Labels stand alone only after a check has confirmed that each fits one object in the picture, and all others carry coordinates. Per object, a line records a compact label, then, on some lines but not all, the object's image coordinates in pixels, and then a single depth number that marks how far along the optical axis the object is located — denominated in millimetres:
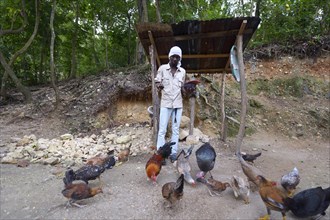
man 4746
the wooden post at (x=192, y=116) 6398
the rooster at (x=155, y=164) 3963
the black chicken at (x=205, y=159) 4031
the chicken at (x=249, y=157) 5094
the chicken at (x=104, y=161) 4301
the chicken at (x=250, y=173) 3691
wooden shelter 4359
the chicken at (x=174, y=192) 3221
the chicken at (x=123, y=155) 5133
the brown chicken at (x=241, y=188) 3512
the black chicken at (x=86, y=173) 3672
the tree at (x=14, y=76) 7833
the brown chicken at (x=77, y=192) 3252
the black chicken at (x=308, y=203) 2893
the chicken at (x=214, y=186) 3621
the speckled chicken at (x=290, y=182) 3693
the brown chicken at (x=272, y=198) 2898
